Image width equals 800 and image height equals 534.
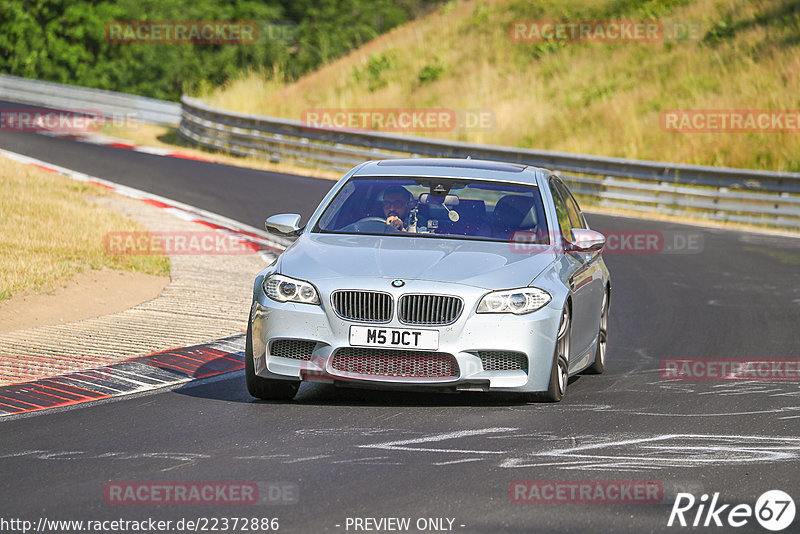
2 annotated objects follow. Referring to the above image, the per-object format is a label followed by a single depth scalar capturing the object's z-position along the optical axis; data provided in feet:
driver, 60.13
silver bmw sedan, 52.01
